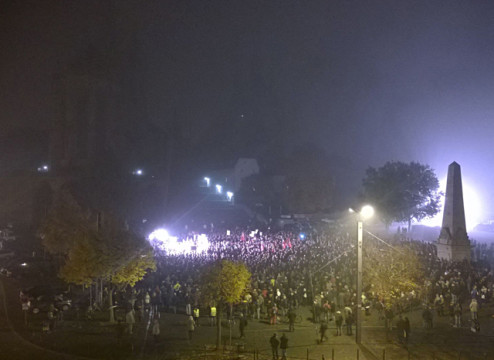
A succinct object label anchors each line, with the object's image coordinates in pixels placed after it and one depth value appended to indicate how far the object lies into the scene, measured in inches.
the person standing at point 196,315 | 742.6
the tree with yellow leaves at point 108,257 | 762.2
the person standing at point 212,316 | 739.5
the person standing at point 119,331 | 638.5
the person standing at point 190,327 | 661.9
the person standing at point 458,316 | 724.0
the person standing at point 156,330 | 647.1
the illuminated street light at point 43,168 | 2591.8
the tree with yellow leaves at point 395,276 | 732.7
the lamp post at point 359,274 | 568.3
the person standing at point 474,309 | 710.5
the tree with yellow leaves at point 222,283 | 620.4
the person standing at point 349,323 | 678.5
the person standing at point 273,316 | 743.1
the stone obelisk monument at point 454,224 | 1112.2
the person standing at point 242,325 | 650.8
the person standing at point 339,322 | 670.5
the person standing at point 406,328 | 623.5
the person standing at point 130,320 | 686.5
